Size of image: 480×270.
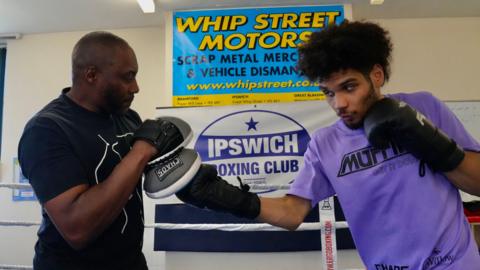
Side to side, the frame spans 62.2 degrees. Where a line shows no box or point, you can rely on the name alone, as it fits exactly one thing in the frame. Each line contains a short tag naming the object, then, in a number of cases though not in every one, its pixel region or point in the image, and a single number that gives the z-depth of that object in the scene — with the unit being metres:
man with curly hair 0.97
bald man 0.97
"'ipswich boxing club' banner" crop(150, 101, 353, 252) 2.80
